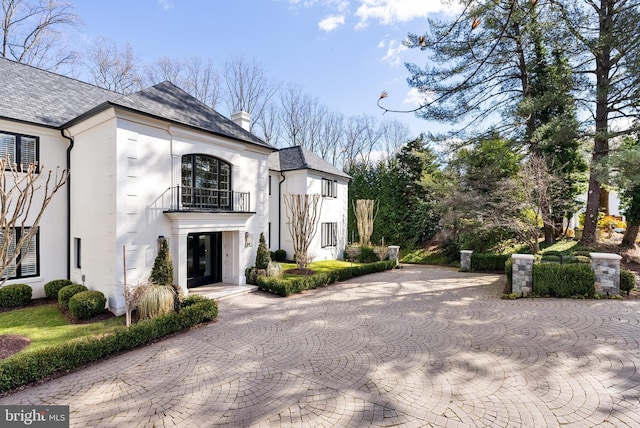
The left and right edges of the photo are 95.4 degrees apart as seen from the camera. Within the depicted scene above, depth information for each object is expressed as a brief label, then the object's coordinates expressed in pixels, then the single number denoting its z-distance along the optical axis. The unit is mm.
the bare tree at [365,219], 17898
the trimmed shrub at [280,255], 17422
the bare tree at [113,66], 20516
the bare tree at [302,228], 13266
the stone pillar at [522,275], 9117
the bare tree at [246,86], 27141
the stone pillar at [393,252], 17047
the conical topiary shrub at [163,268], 8766
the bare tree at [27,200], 8695
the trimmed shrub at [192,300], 7891
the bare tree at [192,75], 24458
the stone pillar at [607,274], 8188
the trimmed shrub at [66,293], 8406
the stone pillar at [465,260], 15023
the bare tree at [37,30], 16250
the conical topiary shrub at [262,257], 11906
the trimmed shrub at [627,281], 8289
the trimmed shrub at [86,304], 7664
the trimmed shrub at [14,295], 8548
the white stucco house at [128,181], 8438
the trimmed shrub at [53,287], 9328
